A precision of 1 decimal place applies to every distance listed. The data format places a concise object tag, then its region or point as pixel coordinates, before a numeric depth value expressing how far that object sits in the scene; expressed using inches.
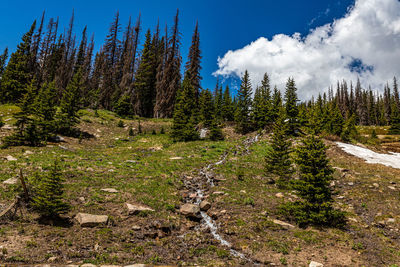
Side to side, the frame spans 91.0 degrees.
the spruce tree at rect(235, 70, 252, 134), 1636.3
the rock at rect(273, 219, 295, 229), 458.6
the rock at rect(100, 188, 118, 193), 546.6
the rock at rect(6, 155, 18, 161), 683.2
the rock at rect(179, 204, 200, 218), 482.3
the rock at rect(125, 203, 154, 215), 459.2
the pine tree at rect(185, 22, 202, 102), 2122.3
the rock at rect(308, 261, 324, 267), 315.8
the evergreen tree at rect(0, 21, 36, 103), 1716.3
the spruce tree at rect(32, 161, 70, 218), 371.2
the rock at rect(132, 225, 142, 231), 403.2
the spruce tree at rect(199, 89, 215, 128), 1529.3
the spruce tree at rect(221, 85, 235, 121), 2114.8
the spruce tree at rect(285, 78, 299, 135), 1390.3
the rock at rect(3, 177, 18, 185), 496.3
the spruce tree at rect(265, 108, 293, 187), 761.0
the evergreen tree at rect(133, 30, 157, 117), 2203.5
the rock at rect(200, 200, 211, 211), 539.8
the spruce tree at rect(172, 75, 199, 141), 1379.2
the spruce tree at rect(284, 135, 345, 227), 452.1
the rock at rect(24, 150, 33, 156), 772.3
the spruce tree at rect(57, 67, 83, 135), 1187.3
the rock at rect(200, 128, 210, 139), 1539.6
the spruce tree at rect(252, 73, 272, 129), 1531.7
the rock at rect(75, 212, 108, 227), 386.2
